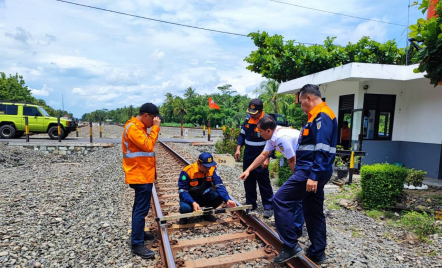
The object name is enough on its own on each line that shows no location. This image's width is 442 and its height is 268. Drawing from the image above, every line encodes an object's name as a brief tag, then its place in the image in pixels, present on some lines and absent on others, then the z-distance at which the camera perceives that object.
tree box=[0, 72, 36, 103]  35.84
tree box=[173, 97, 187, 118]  63.87
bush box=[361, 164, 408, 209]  5.51
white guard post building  8.11
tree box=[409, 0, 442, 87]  4.62
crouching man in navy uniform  4.04
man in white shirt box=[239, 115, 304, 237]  3.68
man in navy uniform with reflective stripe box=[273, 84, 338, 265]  2.89
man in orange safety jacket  3.22
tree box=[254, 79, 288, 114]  36.44
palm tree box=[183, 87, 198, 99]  69.47
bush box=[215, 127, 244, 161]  12.62
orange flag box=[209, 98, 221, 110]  23.89
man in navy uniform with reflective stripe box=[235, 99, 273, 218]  4.68
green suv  15.43
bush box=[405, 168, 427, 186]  6.68
